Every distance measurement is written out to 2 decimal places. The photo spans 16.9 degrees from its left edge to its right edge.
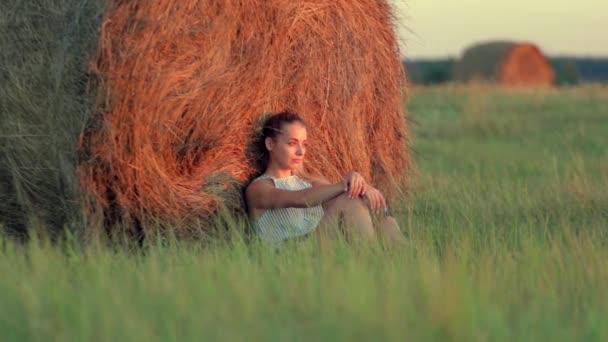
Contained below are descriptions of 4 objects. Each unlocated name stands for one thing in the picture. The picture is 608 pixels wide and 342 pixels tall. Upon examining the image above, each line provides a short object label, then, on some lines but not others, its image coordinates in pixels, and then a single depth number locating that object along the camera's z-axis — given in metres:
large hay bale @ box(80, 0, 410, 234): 9.32
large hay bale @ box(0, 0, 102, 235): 9.23
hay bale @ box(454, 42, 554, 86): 48.66
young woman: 9.94
